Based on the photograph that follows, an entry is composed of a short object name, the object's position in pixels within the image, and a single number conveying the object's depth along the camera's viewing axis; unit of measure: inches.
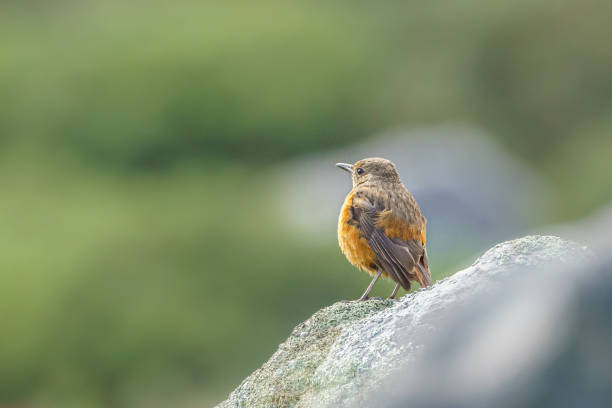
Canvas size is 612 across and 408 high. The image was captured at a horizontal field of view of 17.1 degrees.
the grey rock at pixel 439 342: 291.6
